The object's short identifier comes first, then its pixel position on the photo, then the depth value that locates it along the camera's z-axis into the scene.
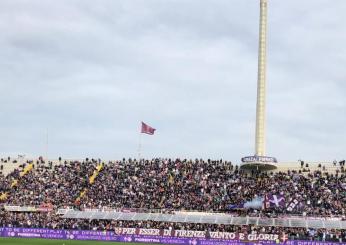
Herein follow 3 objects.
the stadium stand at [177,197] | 72.31
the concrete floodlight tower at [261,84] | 98.88
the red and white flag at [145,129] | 93.75
